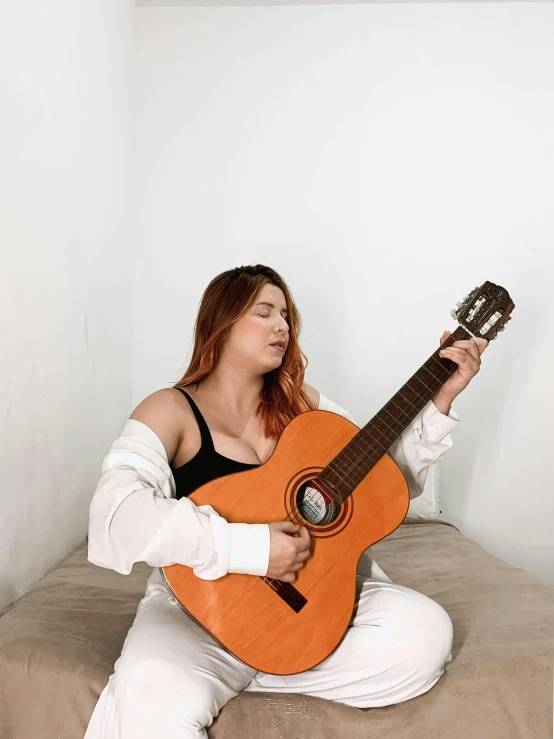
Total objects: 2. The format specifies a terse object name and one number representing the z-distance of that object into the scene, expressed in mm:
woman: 1213
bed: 1282
